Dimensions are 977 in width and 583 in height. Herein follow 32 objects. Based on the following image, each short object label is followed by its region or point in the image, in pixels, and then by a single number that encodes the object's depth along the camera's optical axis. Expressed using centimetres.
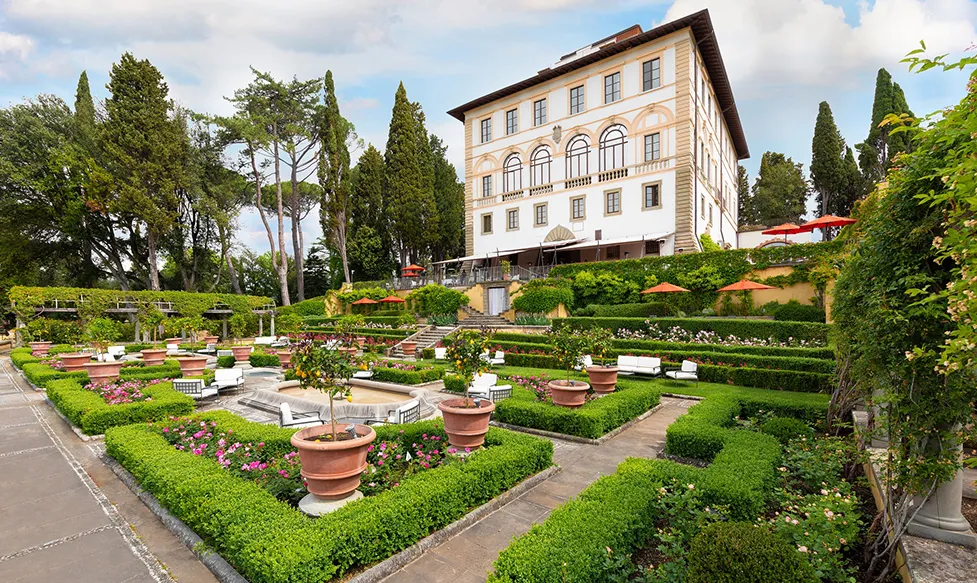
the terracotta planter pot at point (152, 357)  1592
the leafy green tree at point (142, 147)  3006
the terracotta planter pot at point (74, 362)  1419
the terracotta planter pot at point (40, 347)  1943
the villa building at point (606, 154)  2578
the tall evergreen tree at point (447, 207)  4252
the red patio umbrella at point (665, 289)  1967
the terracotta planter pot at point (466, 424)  632
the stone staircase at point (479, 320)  2575
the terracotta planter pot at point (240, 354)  1917
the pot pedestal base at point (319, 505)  467
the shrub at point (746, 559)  283
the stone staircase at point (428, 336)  2255
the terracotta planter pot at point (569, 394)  872
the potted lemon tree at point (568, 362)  875
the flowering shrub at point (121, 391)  970
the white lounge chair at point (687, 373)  1187
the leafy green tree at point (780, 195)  4269
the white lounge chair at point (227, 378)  1191
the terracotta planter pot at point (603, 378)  1028
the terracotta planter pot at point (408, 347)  2094
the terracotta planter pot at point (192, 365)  1386
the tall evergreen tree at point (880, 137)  3312
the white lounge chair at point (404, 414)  804
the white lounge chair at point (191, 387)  1073
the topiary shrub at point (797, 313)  1748
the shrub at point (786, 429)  685
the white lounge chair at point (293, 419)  751
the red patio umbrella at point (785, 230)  2121
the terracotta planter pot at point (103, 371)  1217
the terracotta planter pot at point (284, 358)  1670
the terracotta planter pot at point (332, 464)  468
